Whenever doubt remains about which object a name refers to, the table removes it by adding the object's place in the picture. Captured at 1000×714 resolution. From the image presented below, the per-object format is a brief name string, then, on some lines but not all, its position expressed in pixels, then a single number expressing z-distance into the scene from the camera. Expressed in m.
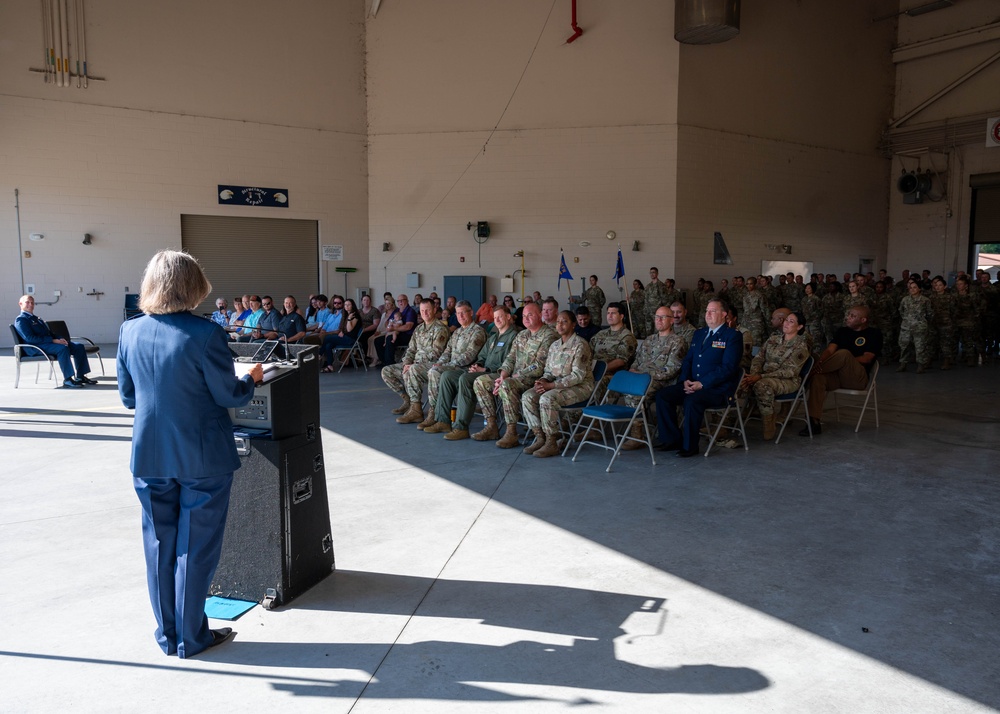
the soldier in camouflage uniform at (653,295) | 14.80
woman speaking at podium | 2.63
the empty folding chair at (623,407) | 5.80
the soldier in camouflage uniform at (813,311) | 14.63
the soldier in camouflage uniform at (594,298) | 15.23
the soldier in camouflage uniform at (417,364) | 7.58
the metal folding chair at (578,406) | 6.19
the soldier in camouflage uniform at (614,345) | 6.96
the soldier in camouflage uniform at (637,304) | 15.22
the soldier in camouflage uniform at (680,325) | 6.81
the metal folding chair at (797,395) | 6.62
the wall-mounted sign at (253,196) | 15.45
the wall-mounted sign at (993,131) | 16.62
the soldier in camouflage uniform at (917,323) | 11.81
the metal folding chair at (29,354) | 9.52
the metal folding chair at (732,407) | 6.06
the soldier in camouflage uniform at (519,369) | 6.51
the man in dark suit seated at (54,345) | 9.60
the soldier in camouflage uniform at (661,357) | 6.66
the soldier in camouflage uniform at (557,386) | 6.15
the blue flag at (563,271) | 13.39
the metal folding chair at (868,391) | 7.15
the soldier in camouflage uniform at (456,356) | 7.16
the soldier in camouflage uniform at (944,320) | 12.31
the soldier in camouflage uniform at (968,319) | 12.47
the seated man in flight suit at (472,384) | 6.78
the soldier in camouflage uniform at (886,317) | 13.69
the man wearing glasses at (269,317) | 11.92
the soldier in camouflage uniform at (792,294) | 15.66
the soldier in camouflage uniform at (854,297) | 12.47
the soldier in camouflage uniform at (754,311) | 14.31
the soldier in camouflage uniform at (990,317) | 13.28
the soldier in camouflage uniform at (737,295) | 15.07
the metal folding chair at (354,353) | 12.02
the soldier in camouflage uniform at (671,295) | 14.81
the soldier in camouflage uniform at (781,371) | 6.64
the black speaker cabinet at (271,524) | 3.17
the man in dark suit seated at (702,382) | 6.08
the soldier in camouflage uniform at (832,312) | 14.66
